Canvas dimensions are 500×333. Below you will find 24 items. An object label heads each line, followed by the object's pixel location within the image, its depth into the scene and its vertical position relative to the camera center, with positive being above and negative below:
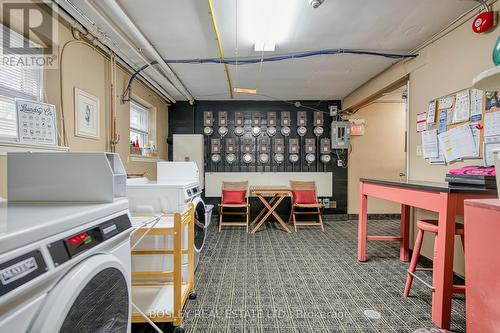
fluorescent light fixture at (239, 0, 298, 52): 1.91 +1.32
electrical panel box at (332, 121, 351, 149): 4.57 +0.61
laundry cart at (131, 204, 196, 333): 1.48 -0.82
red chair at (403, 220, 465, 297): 1.76 -0.64
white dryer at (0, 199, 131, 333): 0.52 -0.30
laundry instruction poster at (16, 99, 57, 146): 1.61 +0.30
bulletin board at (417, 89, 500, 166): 1.85 +0.35
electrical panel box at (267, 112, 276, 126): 4.68 +0.95
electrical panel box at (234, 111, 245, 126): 4.70 +0.93
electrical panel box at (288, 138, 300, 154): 4.71 +0.36
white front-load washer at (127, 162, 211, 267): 1.87 -0.29
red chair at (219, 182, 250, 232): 4.01 -0.66
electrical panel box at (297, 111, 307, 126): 4.72 +0.96
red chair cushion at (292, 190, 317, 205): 4.22 -0.62
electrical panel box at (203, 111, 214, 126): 4.68 +0.93
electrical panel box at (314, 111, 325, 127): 4.69 +0.91
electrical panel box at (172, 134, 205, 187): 4.50 +0.32
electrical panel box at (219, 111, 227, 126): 4.71 +0.93
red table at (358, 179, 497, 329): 1.48 -0.44
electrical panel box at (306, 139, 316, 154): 4.70 +0.36
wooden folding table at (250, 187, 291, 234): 3.93 -0.50
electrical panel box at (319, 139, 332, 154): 4.68 +0.37
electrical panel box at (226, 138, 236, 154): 4.71 +0.38
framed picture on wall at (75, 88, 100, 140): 2.16 +0.48
